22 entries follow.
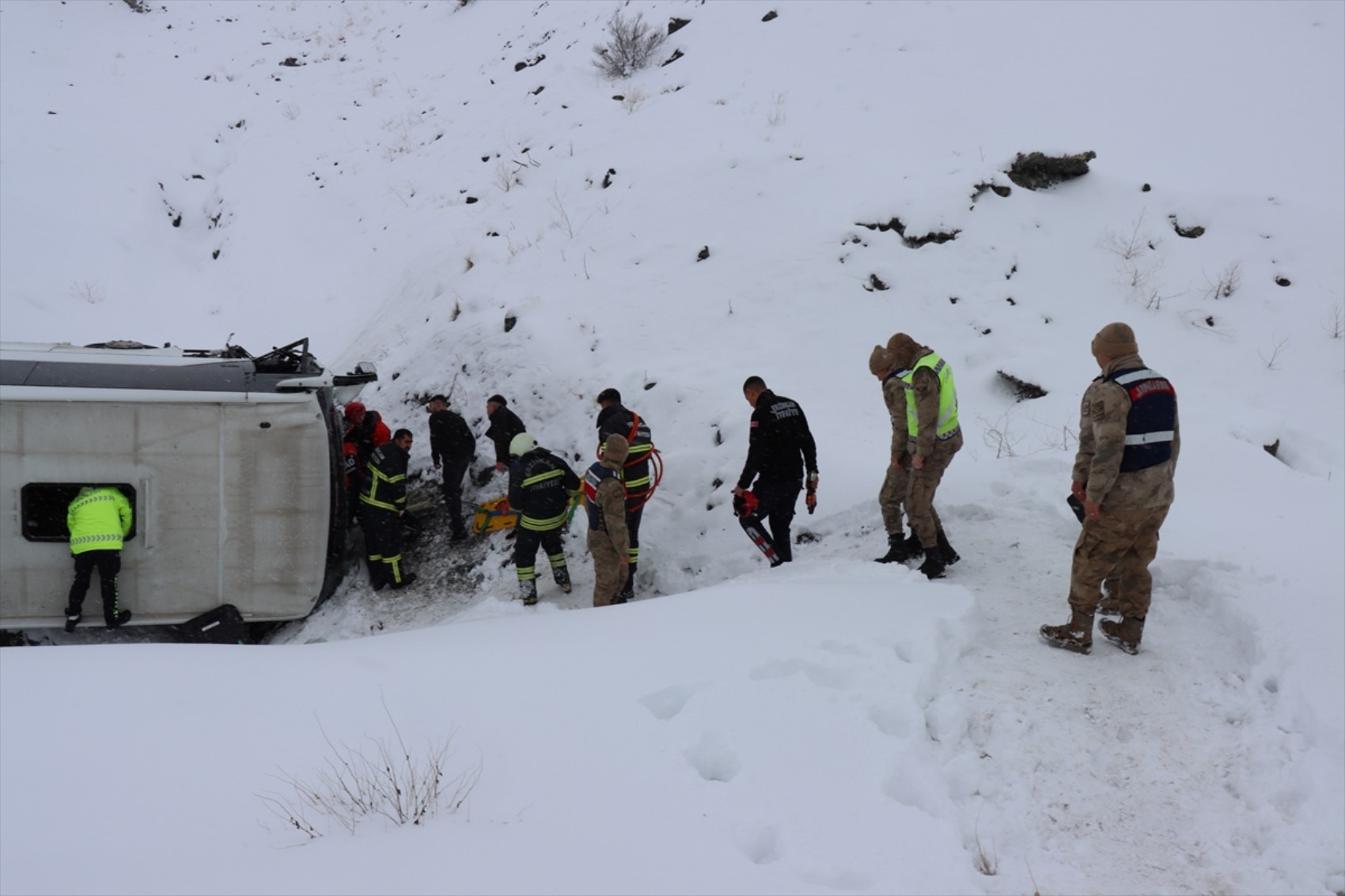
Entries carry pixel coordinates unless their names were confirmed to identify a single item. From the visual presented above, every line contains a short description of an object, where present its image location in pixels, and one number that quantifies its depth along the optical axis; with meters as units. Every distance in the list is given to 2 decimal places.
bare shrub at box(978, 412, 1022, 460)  8.02
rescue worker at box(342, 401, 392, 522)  9.02
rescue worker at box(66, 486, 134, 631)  6.61
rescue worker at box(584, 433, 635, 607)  6.90
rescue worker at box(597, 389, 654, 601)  7.56
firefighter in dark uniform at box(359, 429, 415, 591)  8.27
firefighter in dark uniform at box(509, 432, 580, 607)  7.51
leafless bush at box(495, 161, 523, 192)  14.16
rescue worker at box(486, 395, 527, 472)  8.70
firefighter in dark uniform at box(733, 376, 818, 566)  6.89
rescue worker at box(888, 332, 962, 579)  5.88
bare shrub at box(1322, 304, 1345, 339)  9.27
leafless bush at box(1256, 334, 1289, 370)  9.05
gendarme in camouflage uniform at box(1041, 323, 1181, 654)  4.55
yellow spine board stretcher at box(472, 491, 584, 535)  8.73
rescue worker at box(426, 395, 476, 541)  8.87
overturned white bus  6.71
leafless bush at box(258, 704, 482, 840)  3.32
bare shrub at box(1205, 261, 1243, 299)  9.86
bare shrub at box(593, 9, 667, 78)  16.53
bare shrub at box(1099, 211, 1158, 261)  10.43
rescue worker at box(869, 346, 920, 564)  6.19
